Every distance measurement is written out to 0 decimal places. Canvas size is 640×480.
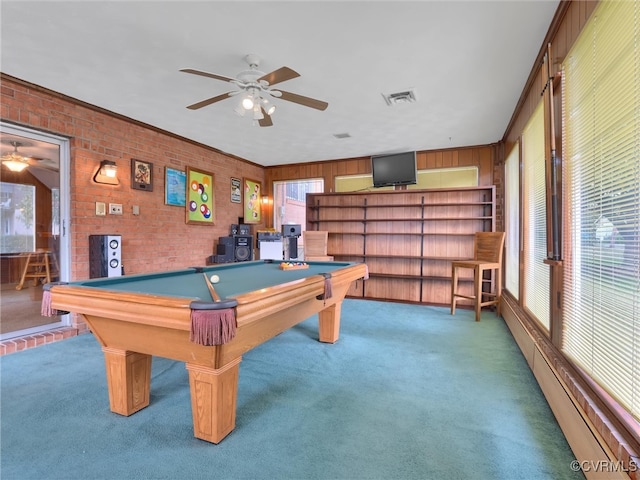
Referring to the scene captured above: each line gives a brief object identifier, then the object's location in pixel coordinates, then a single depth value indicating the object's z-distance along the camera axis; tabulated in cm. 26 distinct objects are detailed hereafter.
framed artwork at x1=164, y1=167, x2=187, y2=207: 467
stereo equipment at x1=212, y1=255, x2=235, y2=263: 552
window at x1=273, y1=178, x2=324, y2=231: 707
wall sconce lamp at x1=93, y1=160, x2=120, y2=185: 377
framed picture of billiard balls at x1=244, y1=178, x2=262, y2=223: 638
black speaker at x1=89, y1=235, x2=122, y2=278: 359
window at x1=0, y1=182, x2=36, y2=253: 324
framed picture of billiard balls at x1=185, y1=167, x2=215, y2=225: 505
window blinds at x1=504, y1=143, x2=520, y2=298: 385
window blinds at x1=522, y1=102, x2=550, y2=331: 264
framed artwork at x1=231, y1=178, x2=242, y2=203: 604
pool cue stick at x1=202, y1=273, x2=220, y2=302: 154
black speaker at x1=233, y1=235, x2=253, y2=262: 577
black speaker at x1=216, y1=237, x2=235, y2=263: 552
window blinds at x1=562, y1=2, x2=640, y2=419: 123
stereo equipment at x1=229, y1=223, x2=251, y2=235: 594
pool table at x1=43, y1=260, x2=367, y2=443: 146
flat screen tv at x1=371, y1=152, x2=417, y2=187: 552
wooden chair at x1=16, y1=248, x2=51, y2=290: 348
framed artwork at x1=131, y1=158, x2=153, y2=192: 418
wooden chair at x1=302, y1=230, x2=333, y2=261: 554
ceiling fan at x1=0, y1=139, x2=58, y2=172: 324
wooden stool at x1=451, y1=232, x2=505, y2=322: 410
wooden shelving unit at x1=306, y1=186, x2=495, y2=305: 512
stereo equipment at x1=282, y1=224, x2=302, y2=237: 623
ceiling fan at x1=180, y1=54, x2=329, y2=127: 261
